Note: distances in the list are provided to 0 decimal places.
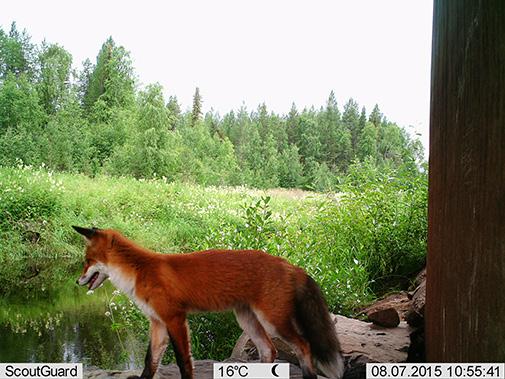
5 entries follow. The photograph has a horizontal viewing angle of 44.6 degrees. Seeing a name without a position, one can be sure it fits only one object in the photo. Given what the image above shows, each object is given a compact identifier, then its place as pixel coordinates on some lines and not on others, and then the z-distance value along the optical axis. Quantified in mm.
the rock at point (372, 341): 2006
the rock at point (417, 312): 2160
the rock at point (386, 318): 2301
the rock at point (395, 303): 2798
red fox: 1427
